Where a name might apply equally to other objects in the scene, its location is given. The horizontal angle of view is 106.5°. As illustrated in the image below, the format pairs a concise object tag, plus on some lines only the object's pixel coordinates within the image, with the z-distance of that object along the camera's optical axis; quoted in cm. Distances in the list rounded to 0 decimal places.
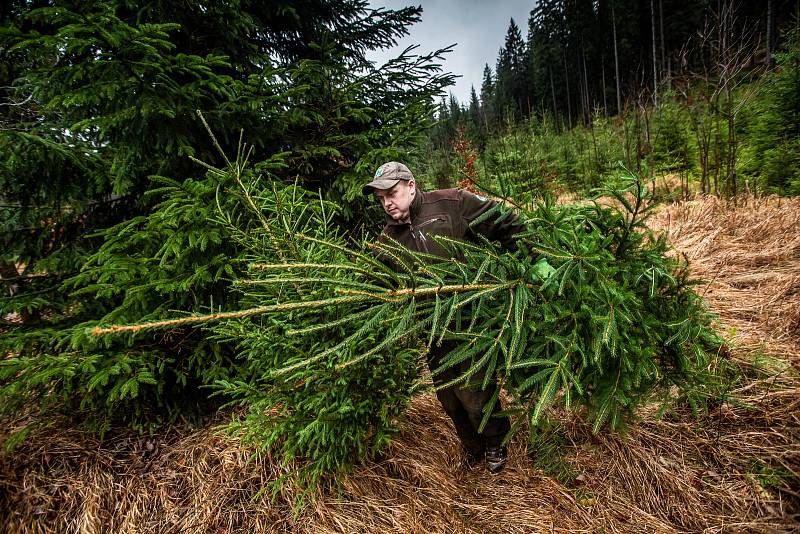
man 213
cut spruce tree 127
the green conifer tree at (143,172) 204
